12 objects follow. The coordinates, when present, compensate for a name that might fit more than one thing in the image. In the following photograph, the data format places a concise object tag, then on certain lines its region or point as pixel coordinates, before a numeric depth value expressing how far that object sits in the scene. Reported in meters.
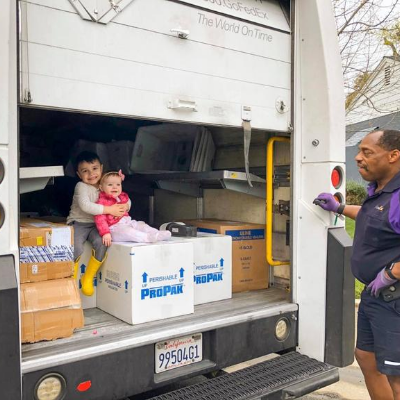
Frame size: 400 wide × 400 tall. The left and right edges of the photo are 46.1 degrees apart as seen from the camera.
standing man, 2.39
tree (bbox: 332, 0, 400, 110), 8.73
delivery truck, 2.02
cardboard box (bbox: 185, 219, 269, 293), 3.44
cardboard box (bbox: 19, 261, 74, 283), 2.27
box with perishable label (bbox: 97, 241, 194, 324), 2.63
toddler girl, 2.94
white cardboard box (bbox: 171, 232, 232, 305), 3.11
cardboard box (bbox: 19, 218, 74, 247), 2.28
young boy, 2.96
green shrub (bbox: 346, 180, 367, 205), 14.64
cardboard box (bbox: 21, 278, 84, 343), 2.21
